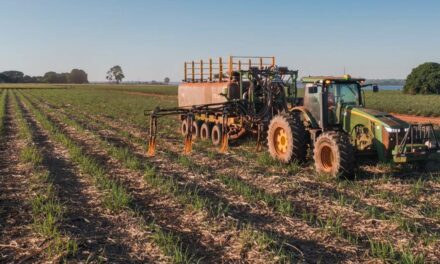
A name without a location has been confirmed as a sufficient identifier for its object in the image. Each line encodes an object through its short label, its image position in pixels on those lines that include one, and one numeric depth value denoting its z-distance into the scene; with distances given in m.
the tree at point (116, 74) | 196.75
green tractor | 8.35
